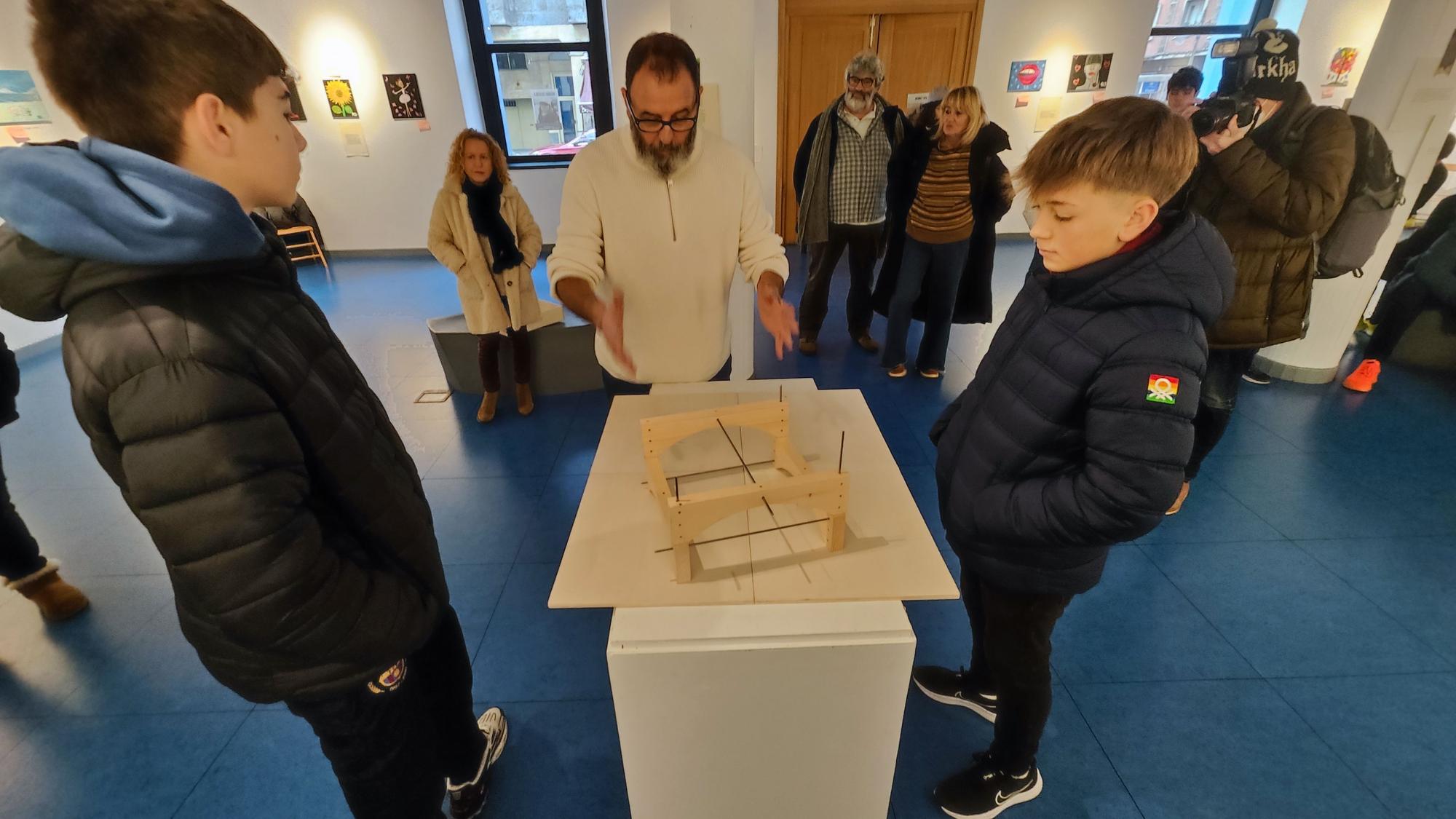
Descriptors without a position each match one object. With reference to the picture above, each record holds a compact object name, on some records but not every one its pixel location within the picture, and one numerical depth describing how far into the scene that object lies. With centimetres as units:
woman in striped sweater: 314
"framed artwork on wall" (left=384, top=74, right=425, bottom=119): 603
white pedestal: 106
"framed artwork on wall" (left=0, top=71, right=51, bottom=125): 410
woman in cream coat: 303
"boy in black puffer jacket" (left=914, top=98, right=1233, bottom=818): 95
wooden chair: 628
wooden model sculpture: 105
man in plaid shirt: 352
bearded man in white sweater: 158
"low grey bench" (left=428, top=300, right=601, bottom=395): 351
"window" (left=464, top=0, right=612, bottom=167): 616
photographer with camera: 183
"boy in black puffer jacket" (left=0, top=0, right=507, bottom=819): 68
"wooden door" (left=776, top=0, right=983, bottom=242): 575
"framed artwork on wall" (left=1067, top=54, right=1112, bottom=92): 615
